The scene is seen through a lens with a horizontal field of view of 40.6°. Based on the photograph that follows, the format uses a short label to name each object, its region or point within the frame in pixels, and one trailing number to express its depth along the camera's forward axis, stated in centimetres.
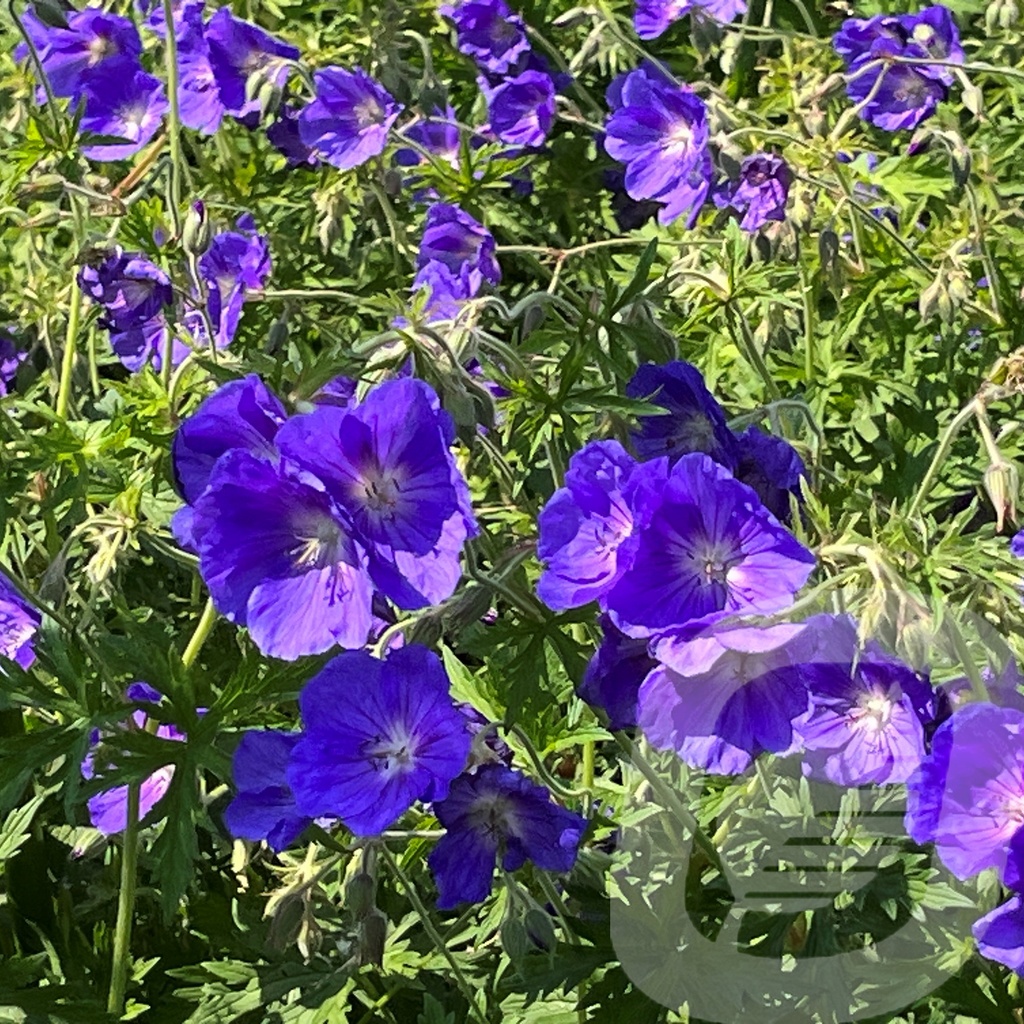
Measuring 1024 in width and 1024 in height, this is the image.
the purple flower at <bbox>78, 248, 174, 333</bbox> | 204
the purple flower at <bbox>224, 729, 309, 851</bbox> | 136
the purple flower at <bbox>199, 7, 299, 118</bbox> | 251
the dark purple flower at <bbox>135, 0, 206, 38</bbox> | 271
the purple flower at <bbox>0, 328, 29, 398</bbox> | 264
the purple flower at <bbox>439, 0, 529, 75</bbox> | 302
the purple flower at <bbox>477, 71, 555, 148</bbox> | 298
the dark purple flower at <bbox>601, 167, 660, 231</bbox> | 343
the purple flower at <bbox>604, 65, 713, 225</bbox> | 250
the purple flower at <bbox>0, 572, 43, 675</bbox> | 171
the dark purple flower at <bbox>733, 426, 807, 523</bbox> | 132
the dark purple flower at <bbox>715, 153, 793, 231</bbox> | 220
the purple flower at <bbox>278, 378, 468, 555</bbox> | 116
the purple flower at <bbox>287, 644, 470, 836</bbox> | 126
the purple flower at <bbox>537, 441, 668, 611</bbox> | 121
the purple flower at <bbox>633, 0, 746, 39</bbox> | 300
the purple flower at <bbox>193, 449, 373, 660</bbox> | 118
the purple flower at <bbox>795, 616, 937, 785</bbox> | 125
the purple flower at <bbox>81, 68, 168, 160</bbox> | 255
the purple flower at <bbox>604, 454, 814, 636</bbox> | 115
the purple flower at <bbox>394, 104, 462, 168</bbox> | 288
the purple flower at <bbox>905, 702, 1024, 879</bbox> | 118
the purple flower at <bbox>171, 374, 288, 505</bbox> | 120
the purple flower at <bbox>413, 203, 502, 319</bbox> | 233
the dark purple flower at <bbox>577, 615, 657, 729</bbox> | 121
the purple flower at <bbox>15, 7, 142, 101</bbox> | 255
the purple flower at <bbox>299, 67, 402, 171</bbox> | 256
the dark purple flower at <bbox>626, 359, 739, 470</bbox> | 137
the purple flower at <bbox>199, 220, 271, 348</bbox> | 231
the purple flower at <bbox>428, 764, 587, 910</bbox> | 141
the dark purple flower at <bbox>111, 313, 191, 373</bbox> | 228
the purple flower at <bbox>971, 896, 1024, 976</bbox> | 116
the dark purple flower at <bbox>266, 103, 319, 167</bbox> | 279
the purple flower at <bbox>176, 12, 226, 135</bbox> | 269
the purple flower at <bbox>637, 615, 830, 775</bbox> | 115
